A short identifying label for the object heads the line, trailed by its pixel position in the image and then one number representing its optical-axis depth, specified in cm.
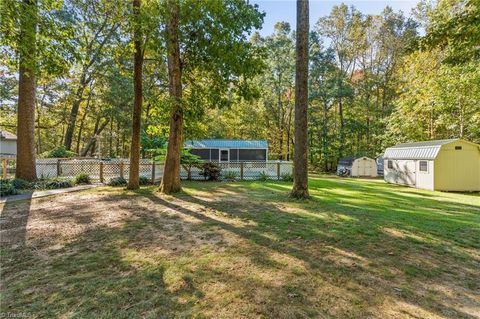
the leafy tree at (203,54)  732
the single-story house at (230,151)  2148
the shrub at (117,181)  1031
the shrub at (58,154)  1658
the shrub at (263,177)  1359
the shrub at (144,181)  1096
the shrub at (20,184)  877
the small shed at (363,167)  2170
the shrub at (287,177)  1339
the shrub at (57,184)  928
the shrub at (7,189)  763
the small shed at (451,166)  1289
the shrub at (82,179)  1052
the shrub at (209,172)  1303
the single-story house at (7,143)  2236
